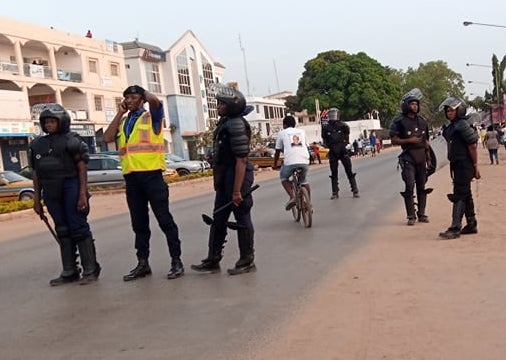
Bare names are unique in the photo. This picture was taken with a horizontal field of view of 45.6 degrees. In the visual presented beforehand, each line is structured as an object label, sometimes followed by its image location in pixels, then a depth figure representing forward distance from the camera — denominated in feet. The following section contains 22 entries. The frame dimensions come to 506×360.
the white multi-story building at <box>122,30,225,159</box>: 173.78
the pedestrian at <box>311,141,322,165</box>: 120.28
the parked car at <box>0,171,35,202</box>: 63.72
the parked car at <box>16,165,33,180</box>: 77.94
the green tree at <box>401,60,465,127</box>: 356.18
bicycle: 29.37
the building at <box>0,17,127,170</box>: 111.34
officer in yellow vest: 19.30
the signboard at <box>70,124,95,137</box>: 131.03
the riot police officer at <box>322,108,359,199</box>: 39.68
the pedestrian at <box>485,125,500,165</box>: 77.05
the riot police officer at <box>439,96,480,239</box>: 23.20
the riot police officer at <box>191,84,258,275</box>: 19.33
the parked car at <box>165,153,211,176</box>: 101.55
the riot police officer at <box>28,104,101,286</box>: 19.63
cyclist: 30.81
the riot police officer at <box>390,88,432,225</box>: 27.04
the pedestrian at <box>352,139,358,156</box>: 159.47
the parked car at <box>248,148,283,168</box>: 113.70
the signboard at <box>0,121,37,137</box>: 107.04
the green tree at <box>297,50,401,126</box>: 213.87
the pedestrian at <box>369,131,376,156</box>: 157.87
